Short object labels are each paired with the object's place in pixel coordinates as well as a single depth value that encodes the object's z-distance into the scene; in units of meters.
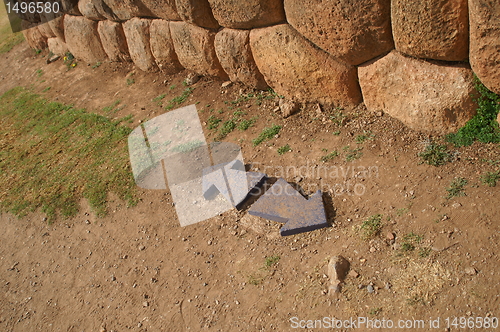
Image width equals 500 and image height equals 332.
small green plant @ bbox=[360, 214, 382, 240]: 3.63
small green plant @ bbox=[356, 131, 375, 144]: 4.55
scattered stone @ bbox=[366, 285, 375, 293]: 3.25
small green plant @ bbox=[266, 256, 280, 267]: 3.76
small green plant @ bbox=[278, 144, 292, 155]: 4.90
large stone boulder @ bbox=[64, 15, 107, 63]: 8.45
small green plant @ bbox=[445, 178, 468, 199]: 3.65
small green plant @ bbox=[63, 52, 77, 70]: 9.07
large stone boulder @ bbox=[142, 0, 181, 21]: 6.20
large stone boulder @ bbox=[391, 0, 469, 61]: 3.58
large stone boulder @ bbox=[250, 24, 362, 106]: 4.82
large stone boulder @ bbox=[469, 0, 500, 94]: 3.35
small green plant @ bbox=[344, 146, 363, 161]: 4.42
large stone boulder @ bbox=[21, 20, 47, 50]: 10.33
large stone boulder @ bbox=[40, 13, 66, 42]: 9.21
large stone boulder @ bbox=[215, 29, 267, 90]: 5.58
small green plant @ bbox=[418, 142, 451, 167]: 3.96
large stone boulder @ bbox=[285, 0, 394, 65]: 4.05
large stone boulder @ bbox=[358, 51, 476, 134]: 3.96
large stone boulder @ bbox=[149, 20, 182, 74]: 6.73
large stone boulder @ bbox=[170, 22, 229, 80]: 6.11
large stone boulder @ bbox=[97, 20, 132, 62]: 7.79
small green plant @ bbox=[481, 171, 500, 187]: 3.60
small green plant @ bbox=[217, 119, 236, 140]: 5.53
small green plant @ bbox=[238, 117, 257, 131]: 5.46
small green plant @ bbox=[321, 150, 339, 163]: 4.55
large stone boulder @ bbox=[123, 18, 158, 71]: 7.12
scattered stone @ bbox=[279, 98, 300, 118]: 5.30
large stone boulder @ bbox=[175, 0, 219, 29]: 5.70
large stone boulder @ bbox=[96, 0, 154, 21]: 6.83
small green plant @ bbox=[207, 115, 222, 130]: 5.71
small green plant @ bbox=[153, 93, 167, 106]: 6.75
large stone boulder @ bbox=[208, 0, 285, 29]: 4.92
